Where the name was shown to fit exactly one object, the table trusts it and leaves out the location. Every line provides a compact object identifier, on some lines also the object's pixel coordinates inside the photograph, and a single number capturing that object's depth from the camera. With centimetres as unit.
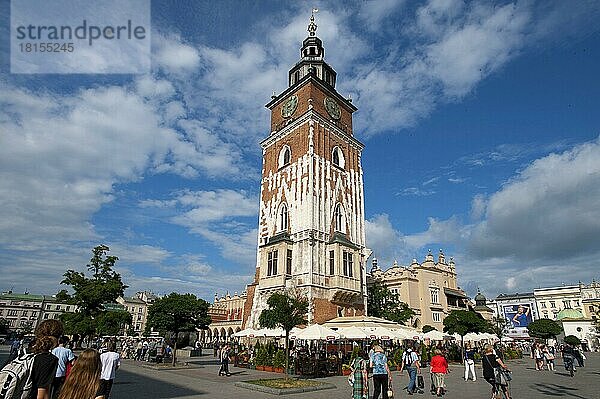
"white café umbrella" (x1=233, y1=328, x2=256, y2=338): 2897
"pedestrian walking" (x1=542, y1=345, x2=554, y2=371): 2852
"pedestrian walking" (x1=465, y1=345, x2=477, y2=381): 2145
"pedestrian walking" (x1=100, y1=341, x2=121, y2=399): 1016
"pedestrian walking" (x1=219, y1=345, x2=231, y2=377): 2189
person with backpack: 449
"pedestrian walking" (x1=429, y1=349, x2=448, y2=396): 1566
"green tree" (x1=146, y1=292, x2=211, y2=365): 2838
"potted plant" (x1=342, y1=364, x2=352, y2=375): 2411
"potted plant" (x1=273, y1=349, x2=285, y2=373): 2497
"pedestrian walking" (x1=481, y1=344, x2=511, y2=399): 1225
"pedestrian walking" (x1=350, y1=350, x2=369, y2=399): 1038
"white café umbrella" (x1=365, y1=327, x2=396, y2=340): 2372
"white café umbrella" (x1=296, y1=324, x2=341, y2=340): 2333
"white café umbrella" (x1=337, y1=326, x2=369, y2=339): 2324
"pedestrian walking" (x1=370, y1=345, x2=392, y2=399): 1188
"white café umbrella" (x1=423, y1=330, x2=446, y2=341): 2939
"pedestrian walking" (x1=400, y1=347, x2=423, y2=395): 1617
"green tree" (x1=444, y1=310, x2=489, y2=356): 3488
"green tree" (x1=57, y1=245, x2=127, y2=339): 3572
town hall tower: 3569
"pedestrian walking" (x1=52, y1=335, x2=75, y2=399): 710
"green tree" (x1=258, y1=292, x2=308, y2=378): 2255
